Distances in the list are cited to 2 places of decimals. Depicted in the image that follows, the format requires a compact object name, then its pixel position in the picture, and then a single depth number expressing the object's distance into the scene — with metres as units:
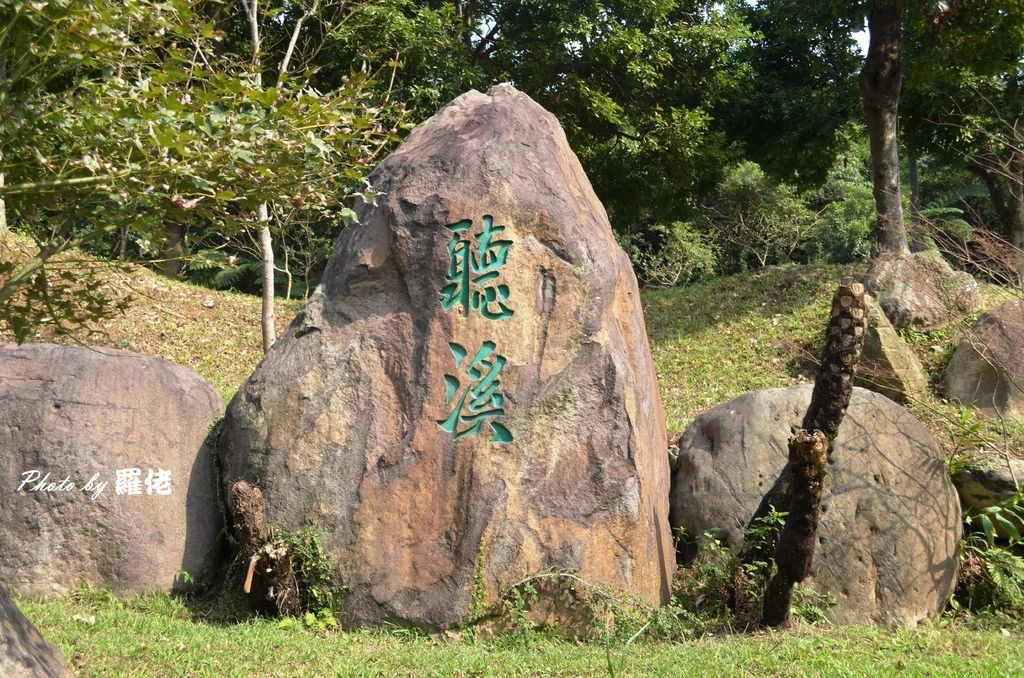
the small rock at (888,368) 10.65
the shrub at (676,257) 21.00
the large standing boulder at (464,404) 6.35
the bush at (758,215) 21.67
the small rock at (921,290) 12.36
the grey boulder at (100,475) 6.80
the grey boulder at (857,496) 6.99
